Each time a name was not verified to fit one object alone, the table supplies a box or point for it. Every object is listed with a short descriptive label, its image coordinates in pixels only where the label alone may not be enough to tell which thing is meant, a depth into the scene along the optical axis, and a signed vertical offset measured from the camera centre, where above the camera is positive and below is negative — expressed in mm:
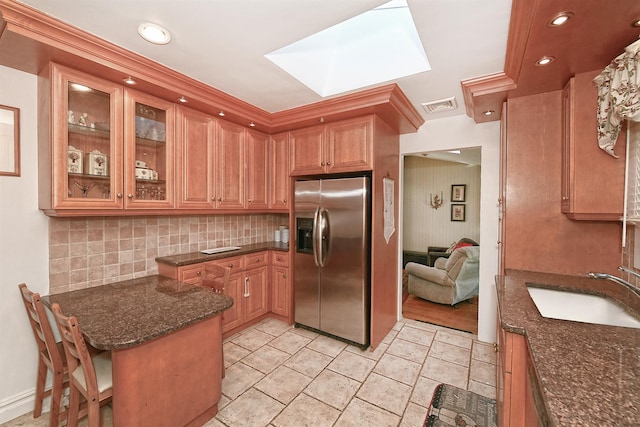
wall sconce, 6160 +283
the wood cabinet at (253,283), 2765 -841
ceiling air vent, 2571 +1071
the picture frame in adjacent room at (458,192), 5906 +452
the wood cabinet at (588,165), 1661 +304
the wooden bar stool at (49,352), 1536 -882
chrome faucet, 1211 -318
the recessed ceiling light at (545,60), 1567 +909
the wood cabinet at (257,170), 3162 +520
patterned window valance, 1284 +620
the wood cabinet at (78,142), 1770 +497
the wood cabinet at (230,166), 2816 +505
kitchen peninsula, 1354 -753
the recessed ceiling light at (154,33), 1584 +1102
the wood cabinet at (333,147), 2672 +699
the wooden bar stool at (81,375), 1300 -889
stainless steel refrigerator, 2697 -478
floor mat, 1718 -1360
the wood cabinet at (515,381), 1167 -756
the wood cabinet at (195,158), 2467 +518
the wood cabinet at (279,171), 3285 +509
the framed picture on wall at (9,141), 1773 +479
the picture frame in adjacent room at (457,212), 5912 +7
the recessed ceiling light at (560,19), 1216 +902
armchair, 3721 -946
